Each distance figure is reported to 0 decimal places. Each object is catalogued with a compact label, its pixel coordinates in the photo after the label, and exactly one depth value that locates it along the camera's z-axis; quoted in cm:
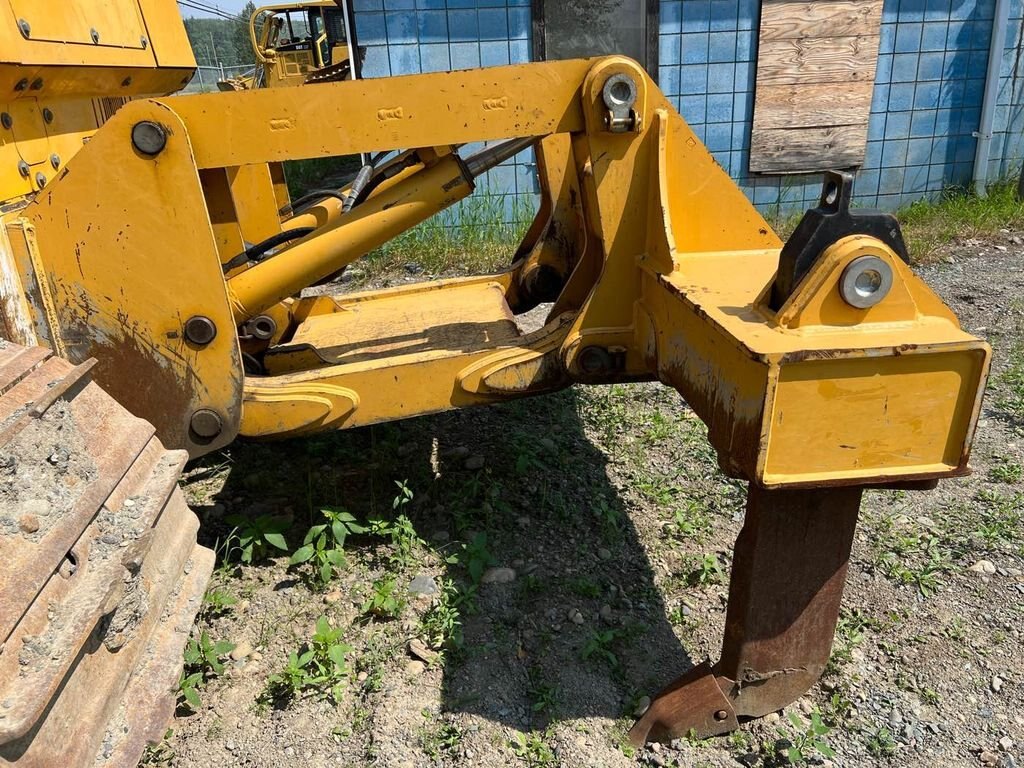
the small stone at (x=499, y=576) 243
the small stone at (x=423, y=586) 238
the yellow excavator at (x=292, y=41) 1463
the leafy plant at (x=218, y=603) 230
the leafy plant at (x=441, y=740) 186
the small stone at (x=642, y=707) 195
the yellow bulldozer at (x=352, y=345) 138
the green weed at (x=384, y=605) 228
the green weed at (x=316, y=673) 204
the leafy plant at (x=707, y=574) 240
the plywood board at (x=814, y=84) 597
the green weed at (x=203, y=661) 206
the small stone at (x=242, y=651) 218
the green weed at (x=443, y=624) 219
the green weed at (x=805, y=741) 180
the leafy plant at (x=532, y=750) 183
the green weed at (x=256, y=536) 250
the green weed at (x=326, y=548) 243
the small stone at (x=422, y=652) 214
